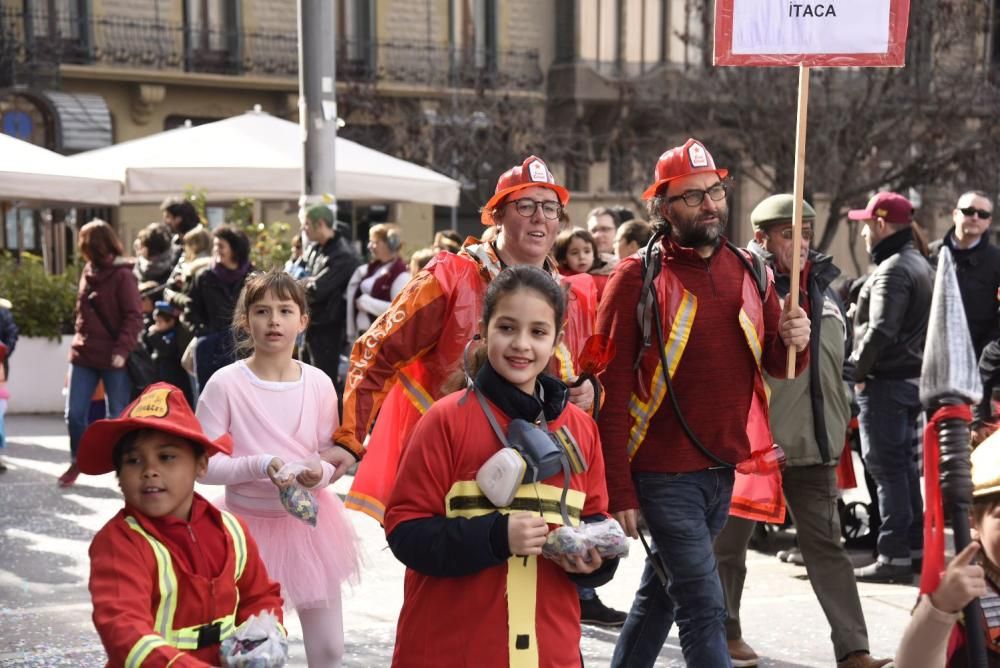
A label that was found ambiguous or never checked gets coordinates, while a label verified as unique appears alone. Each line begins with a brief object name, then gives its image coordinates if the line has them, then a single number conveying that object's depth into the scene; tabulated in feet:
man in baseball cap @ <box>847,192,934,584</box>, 23.90
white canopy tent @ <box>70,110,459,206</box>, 41.75
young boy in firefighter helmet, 10.40
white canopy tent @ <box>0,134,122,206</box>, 30.40
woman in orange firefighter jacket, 15.53
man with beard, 14.87
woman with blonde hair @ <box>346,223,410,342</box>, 36.22
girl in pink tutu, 15.10
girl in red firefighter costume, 10.82
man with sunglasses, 26.76
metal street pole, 35.81
